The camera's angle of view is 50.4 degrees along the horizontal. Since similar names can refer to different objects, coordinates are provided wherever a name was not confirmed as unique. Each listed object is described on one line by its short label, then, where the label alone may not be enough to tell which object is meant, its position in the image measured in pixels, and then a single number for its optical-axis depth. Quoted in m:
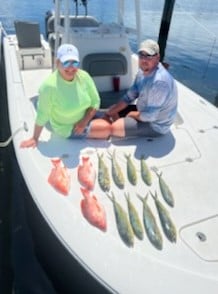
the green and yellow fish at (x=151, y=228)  1.52
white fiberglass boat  1.41
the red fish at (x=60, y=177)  1.79
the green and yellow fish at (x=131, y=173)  1.89
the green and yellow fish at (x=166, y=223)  1.55
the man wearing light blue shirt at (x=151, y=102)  2.05
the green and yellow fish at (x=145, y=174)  1.89
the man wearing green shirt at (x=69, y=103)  1.94
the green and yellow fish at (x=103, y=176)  1.82
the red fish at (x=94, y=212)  1.60
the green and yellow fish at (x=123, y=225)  1.52
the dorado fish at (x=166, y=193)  1.76
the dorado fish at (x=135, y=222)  1.55
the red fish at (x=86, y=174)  1.83
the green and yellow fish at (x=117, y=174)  1.85
